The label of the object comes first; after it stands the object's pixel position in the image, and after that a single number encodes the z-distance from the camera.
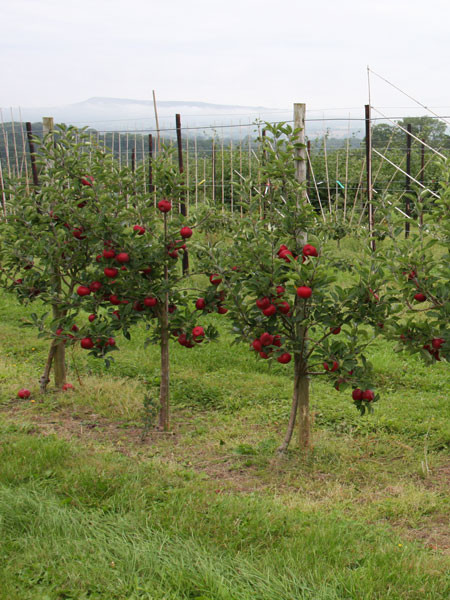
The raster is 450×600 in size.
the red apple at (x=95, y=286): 4.68
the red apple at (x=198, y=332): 4.46
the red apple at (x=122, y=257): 4.44
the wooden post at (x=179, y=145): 9.94
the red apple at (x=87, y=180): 4.77
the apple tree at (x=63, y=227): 4.68
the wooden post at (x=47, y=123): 6.01
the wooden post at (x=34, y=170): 10.60
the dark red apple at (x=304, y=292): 3.56
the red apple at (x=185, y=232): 4.43
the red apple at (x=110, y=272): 4.43
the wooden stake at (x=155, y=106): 8.28
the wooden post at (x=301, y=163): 4.14
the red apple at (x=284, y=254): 3.73
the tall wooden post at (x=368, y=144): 8.49
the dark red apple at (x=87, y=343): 4.59
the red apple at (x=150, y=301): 4.57
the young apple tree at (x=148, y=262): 4.55
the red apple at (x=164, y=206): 4.47
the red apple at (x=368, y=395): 3.85
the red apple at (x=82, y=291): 4.61
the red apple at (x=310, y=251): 3.79
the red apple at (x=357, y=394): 3.87
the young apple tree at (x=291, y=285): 3.78
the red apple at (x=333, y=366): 3.86
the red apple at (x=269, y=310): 3.81
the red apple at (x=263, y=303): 3.82
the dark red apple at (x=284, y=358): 3.93
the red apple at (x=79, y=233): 4.82
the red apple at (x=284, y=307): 3.92
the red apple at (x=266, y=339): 3.91
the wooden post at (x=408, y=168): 11.48
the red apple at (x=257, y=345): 3.95
